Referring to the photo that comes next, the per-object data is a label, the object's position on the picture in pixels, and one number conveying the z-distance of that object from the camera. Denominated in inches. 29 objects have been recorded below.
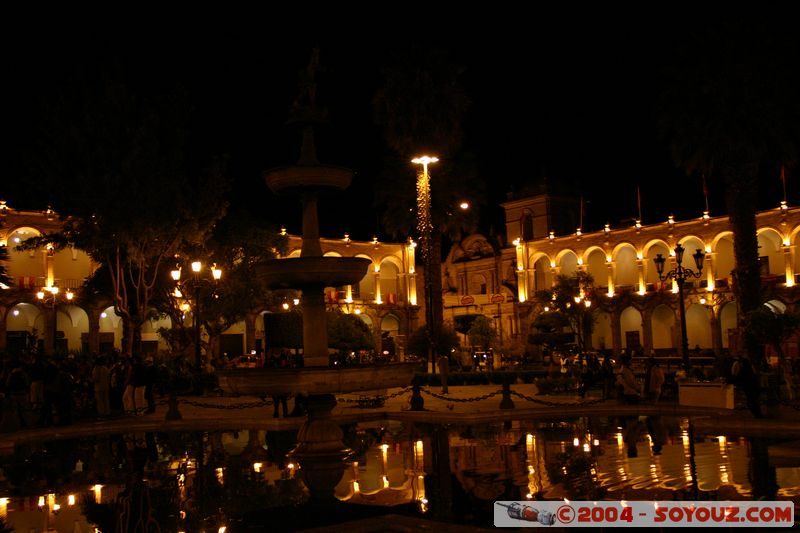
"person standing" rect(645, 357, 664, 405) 735.7
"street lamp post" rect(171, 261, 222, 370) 936.3
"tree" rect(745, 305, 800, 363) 697.0
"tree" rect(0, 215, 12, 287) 686.5
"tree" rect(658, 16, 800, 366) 841.5
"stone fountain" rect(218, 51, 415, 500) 456.4
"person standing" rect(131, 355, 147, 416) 781.3
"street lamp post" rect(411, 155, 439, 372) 1091.9
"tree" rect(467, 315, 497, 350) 1562.5
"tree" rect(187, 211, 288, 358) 1395.2
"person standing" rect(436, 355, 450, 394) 967.6
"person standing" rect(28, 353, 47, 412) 706.8
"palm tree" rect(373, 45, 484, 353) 1242.0
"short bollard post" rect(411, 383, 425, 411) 725.0
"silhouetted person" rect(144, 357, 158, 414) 785.9
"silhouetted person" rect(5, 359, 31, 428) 633.6
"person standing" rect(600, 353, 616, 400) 802.8
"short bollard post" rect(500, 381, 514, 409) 714.8
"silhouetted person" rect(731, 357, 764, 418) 570.9
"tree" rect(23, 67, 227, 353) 943.7
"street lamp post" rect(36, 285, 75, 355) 1712.7
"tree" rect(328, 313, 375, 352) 1368.1
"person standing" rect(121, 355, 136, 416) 762.2
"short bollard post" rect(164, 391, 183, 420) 695.7
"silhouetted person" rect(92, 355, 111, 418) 737.6
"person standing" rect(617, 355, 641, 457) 722.8
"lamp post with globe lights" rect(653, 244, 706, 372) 895.7
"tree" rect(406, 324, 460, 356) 1177.7
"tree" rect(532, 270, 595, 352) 1527.6
